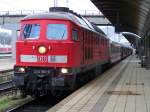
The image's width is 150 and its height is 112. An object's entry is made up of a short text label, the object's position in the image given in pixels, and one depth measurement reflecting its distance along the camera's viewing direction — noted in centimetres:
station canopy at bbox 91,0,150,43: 1583
